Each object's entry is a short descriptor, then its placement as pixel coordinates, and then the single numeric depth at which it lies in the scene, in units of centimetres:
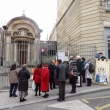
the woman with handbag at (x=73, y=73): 543
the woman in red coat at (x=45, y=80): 512
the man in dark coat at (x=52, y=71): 622
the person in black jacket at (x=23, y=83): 487
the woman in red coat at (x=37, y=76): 539
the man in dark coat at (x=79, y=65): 636
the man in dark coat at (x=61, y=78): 489
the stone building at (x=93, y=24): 847
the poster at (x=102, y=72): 654
